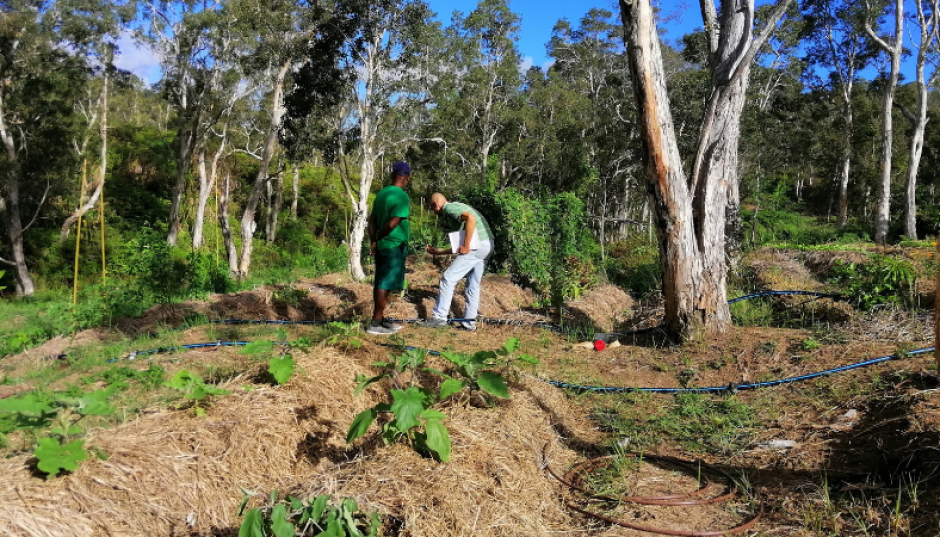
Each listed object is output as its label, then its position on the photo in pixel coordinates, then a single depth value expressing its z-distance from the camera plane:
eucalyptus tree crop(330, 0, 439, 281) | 17.42
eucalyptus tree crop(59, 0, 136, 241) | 24.00
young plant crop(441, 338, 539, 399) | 3.41
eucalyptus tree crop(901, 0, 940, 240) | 22.66
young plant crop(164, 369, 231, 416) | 3.12
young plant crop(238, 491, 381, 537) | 2.23
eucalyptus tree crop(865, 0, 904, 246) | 22.75
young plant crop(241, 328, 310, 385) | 3.42
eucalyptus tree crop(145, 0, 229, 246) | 24.98
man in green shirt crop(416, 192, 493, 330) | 6.83
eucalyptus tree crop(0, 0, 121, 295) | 20.69
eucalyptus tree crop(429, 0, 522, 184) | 31.23
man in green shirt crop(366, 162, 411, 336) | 6.20
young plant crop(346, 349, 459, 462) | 2.84
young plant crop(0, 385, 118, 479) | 2.35
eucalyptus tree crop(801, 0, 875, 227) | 29.81
